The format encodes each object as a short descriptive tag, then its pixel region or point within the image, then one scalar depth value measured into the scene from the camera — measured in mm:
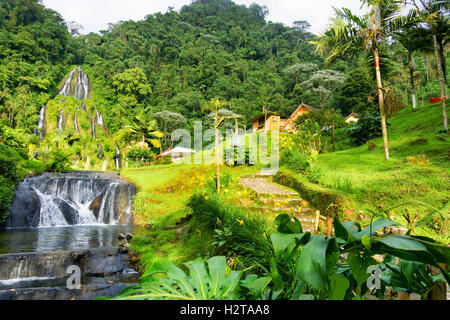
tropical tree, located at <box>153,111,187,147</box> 37188
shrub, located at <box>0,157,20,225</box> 9469
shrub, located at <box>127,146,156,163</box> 24656
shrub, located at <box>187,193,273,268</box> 2715
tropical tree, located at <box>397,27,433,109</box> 13625
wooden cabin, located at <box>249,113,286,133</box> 28469
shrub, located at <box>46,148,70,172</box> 14047
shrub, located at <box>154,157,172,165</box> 27734
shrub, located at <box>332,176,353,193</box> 5483
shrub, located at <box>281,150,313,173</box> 7723
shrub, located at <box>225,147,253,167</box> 12148
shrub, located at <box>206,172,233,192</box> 6993
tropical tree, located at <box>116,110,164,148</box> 26594
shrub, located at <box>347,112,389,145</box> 12398
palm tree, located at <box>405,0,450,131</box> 10385
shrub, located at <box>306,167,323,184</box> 6686
